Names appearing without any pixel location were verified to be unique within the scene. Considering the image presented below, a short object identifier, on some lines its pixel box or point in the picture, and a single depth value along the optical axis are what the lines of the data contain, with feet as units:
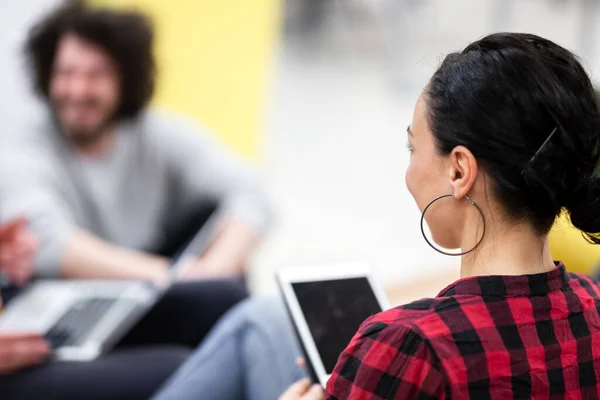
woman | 4.78
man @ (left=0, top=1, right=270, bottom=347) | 9.93
